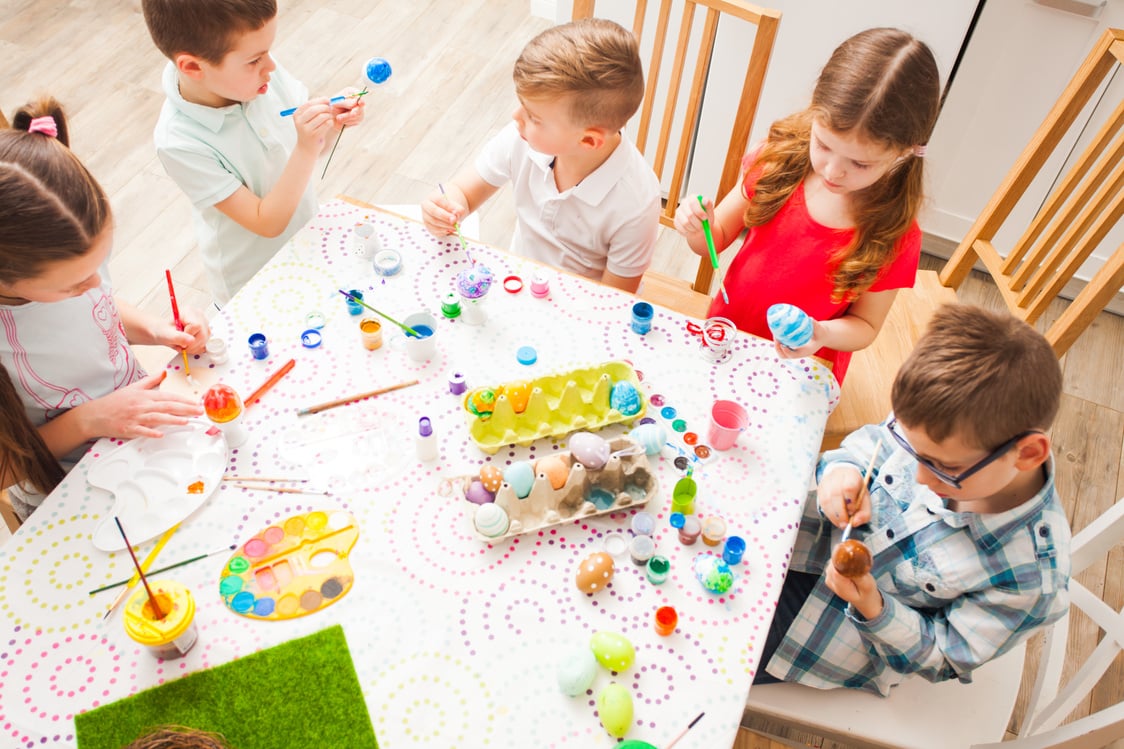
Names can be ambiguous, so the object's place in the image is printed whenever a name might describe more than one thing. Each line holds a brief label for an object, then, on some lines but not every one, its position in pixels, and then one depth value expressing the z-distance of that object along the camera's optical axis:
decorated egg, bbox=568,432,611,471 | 1.21
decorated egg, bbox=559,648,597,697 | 1.02
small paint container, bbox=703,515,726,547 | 1.18
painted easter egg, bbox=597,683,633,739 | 1.00
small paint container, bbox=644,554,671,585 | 1.13
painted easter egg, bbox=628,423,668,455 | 1.26
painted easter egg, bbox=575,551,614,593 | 1.11
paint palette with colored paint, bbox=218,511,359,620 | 1.09
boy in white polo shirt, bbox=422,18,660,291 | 1.47
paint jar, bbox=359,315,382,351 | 1.37
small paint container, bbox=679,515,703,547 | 1.17
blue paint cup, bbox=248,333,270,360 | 1.34
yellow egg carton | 1.27
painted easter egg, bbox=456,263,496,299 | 1.43
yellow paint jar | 0.99
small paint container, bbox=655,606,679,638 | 1.08
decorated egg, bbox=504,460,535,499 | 1.19
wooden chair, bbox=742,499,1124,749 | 1.28
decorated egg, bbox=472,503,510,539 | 1.14
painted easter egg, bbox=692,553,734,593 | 1.12
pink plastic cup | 1.28
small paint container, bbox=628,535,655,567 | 1.14
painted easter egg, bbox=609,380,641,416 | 1.30
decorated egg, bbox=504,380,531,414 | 1.28
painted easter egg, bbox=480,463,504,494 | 1.19
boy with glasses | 1.04
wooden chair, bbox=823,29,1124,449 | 1.56
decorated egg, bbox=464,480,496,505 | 1.19
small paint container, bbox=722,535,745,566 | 1.15
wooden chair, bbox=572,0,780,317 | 1.65
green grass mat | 0.98
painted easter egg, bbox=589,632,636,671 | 1.04
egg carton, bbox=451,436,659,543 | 1.16
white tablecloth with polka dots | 1.02
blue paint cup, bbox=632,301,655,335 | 1.43
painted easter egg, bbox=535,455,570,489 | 1.21
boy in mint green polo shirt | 1.50
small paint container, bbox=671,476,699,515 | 1.21
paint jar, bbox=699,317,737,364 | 1.41
